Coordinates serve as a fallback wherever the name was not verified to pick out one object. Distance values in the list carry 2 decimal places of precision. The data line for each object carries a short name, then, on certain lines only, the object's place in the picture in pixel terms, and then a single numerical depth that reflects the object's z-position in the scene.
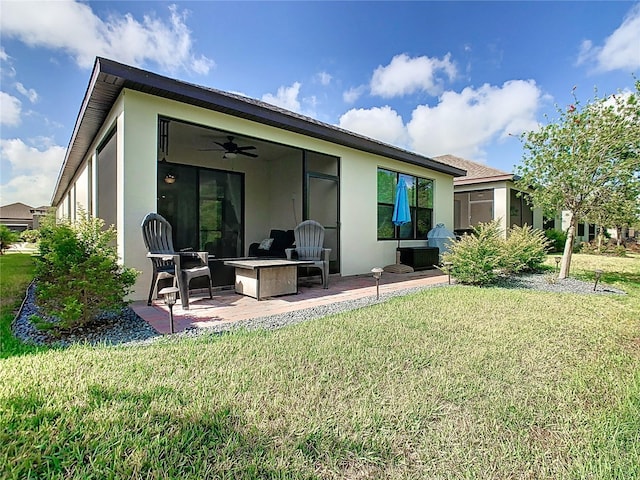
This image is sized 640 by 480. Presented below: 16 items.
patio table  4.98
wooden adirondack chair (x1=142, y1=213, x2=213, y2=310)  4.19
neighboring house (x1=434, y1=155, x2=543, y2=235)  13.24
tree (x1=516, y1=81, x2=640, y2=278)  6.21
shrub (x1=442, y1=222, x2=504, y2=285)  6.23
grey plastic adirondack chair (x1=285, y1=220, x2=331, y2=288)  6.19
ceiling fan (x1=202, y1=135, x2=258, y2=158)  7.27
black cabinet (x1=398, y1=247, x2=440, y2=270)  8.84
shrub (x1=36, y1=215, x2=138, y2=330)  3.27
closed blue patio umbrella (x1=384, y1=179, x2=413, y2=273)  8.70
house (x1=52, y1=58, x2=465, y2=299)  4.65
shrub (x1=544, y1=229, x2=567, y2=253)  14.93
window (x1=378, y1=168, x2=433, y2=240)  8.82
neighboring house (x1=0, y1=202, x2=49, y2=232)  37.17
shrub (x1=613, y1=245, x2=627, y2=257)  13.62
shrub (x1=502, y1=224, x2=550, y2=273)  7.33
